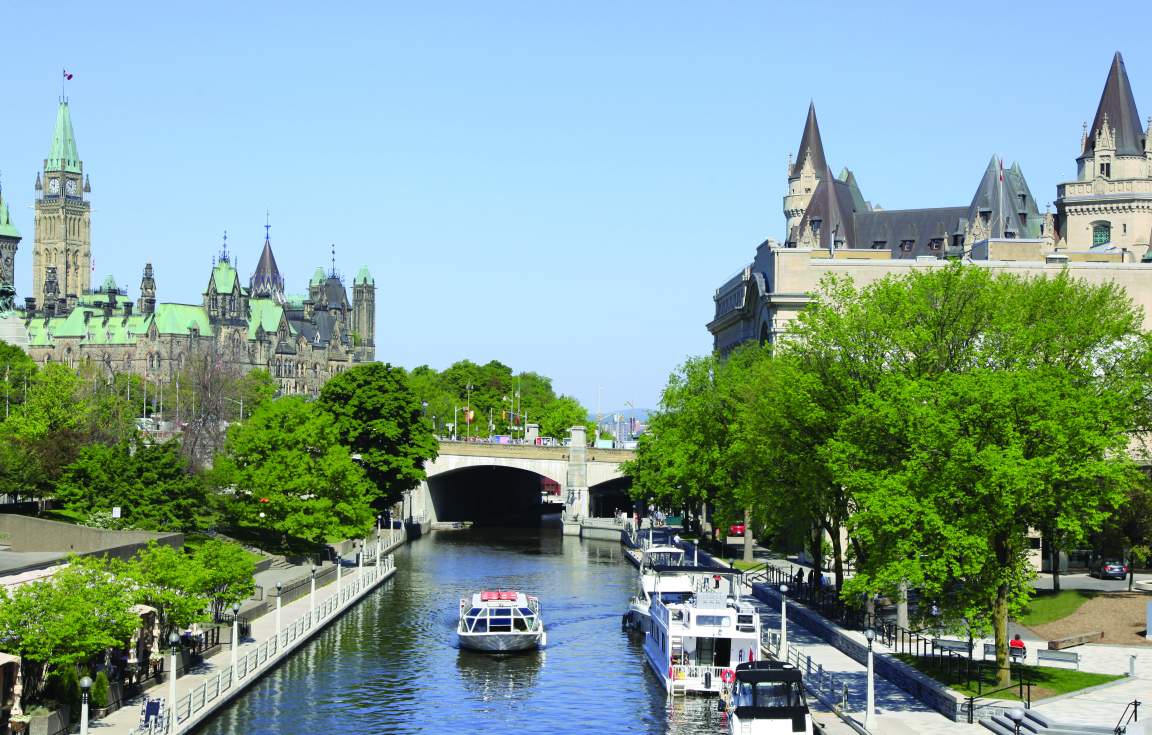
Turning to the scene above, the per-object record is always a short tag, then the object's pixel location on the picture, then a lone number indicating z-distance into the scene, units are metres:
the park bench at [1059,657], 52.31
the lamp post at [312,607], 67.81
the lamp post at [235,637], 52.52
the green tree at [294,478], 88.06
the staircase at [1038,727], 41.53
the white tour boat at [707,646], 55.62
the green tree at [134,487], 75.62
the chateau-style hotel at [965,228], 109.44
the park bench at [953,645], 56.09
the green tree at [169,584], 50.44
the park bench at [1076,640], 55.19
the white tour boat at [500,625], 65.06
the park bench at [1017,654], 50.72
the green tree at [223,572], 58.53
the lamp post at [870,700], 44.86
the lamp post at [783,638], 57.69
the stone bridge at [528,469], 144.12
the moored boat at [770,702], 44.88
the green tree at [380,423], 113.62
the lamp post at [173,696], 44.53
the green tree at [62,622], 41.88
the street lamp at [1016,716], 42.33
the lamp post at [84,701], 39.06
